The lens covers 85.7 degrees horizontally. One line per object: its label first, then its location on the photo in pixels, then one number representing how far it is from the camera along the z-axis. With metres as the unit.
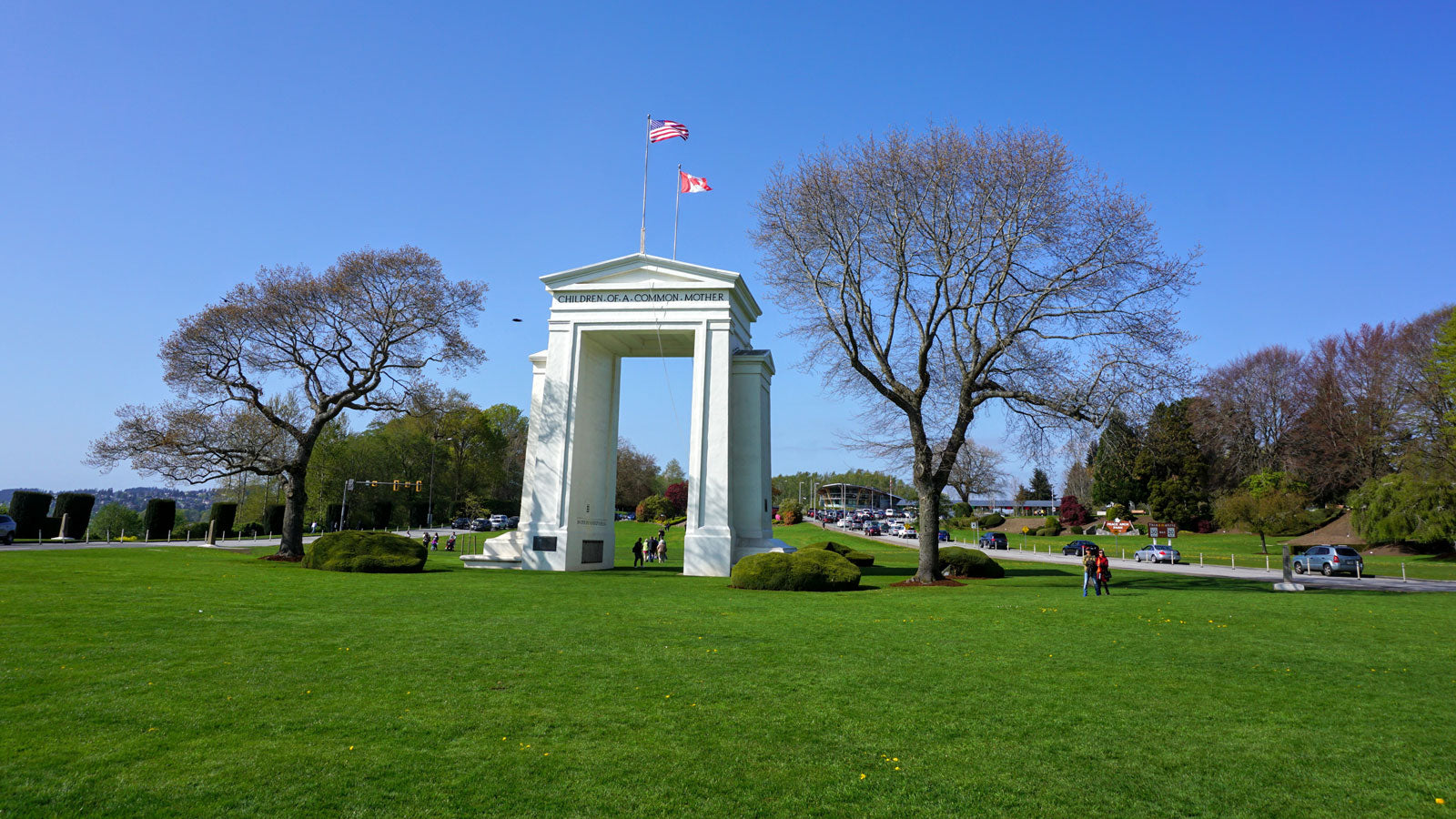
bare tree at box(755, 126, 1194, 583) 26.33
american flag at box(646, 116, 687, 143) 33.69
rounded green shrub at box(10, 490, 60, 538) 51.66
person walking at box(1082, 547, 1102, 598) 24.53
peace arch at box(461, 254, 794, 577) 33.72
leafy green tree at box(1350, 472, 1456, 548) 48.38
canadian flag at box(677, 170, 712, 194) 34.56
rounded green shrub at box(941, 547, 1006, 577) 31.62
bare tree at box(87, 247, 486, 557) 34.31
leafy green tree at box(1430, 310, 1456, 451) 50.12
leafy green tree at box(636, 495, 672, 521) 98.14
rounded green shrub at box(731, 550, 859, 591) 25.44
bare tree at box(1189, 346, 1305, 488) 77.44
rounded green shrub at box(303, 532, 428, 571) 29.00
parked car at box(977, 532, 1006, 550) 70.62
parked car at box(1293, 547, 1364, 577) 40.44
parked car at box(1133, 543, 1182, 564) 50.78
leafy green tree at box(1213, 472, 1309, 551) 55.53
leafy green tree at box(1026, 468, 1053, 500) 145.50
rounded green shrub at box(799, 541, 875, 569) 36.97
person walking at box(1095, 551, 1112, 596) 24.83
